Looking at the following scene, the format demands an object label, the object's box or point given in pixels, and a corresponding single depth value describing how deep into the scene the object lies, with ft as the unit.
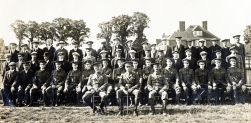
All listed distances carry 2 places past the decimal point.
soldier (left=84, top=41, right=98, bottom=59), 22.28
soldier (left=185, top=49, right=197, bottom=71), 21.85
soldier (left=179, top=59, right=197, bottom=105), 20.49
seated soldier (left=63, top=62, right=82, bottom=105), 20.28
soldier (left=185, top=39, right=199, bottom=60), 23.31
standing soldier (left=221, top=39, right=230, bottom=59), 23.11
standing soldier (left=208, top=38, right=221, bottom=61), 23.17
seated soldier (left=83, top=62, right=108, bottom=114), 18.11
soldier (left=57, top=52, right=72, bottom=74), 21.85
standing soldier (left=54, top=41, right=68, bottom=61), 22.96
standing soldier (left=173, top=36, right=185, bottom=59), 23.07
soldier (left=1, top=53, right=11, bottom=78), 22.09
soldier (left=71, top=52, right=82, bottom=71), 21.84
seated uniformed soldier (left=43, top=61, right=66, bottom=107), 20.15
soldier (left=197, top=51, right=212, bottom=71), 21.89
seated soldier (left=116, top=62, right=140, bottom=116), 18.03
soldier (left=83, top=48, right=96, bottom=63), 22.05
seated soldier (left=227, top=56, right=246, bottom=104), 20.51
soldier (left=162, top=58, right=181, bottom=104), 20.02
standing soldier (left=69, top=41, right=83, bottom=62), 23.35
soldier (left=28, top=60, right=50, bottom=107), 20.49
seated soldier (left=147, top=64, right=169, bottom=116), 17.83
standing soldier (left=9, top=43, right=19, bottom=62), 22.95
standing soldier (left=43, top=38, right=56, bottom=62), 23.02
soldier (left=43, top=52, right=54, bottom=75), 21.42
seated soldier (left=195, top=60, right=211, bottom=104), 20.70
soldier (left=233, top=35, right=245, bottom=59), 22.70
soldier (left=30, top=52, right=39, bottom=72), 21.79
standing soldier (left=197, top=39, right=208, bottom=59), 23.56
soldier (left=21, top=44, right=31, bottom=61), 22.49
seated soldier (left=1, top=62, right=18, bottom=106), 20.63
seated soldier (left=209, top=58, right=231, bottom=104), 20.66
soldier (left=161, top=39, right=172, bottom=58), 23.30
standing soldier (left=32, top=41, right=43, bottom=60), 22.99
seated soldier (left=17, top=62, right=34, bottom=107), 20.41
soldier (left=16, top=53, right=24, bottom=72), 21.46
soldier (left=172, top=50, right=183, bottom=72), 21.80
